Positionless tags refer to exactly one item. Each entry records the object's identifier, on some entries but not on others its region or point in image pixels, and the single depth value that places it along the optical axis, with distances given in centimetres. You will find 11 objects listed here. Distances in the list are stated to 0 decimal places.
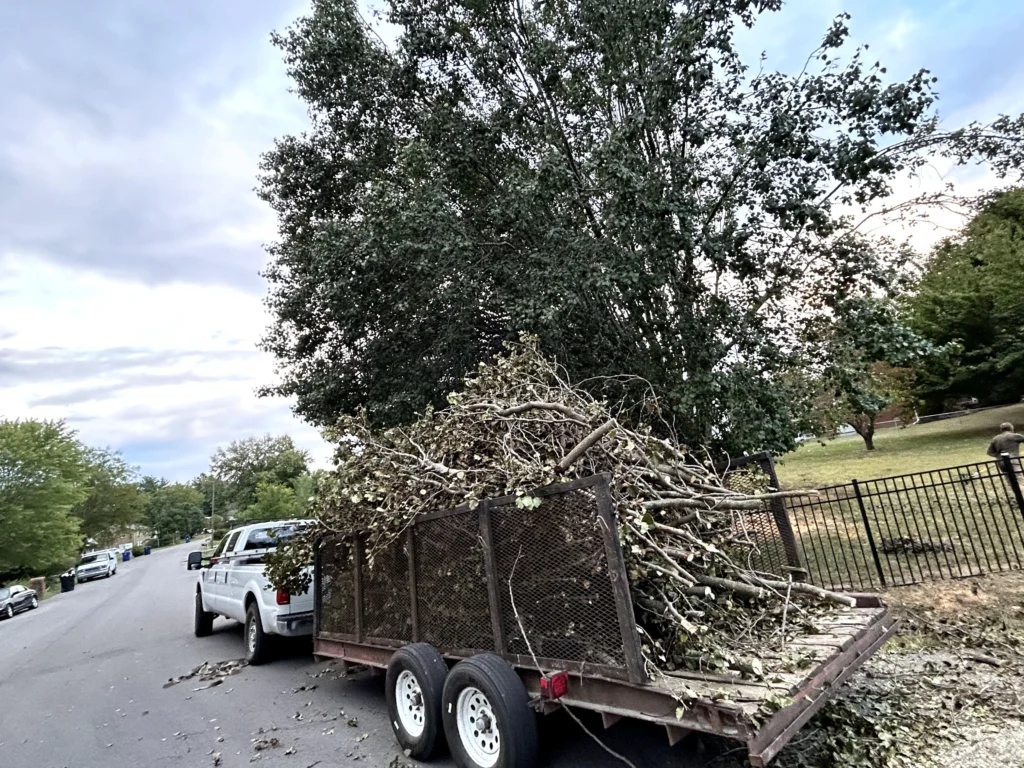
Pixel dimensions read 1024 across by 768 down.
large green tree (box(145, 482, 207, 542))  9075
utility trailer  304
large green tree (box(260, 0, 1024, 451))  765
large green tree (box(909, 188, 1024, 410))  2025
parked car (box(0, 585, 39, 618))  2180
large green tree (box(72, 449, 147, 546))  5700
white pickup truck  712
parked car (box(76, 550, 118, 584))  3591
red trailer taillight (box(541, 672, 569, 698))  352
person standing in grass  805
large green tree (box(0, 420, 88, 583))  2914
